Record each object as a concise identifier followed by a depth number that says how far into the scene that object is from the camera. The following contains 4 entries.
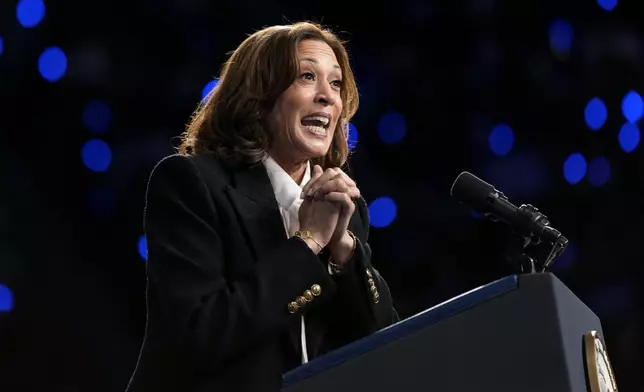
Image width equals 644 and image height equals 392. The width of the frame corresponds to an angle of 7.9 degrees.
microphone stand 5.54
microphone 5.54
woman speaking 5.61
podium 5.33
